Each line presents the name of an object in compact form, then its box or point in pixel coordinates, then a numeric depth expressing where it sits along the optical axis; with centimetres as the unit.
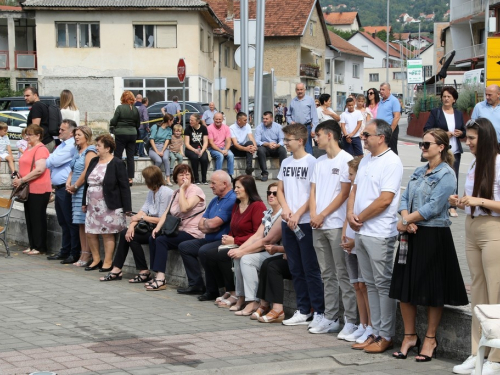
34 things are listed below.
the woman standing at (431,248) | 703
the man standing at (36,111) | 1493
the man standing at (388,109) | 1511
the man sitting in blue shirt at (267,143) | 1968
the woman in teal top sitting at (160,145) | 1939
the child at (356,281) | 781
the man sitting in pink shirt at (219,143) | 1966
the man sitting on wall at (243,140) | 1975
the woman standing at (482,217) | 662
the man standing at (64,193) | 1253
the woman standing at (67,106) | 1531
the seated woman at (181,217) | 1047
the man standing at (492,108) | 1143
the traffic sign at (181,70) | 2484
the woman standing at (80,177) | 1212
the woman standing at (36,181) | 1312
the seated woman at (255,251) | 910
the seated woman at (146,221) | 1085
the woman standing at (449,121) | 1261
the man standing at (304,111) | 1722
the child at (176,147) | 1973
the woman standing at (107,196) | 1150
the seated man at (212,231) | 991
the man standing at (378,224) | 738
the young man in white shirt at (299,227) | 848
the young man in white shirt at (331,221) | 807
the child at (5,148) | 1786
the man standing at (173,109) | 2777
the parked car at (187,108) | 3509
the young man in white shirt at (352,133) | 1648
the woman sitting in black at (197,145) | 1928
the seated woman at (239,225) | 949
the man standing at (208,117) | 2434
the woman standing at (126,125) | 1753
